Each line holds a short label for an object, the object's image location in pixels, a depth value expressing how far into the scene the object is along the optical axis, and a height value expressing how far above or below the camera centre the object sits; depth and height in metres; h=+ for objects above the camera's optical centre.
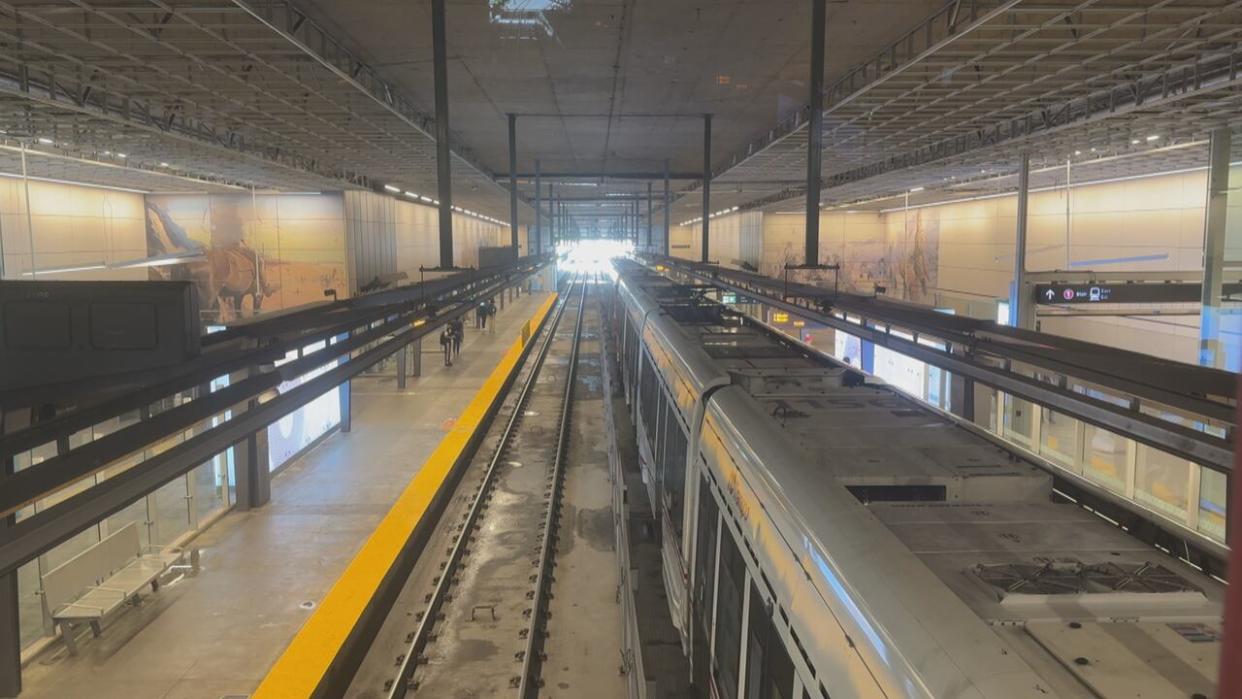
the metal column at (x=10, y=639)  6.92 -3.11
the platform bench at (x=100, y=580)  7.93 -3.21
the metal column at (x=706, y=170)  16.38 +2.31
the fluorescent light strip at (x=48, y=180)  16.69 +2.10
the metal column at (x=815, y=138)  8.73 +1.65
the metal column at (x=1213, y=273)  11.55 -0.09
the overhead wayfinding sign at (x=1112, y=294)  12.05 -0.39
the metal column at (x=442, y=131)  9.02 +1.86
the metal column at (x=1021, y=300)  12.27 -0.48
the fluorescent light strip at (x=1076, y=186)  17.34 +2.14
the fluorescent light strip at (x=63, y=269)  15.12 +0.14
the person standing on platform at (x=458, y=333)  25.02 -1.92
